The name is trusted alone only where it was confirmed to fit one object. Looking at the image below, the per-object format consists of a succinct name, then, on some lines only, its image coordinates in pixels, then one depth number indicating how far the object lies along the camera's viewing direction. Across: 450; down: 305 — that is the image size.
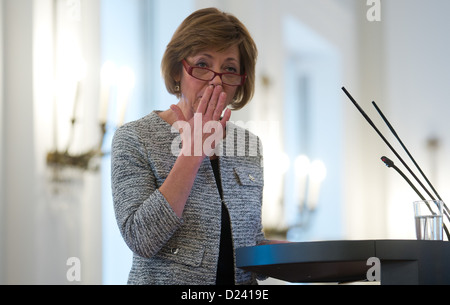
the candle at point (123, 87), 7.18
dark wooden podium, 2.50
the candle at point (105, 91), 6.91
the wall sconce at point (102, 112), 6.39
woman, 3.33
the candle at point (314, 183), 11.52
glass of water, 3.13
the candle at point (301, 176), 11.42
